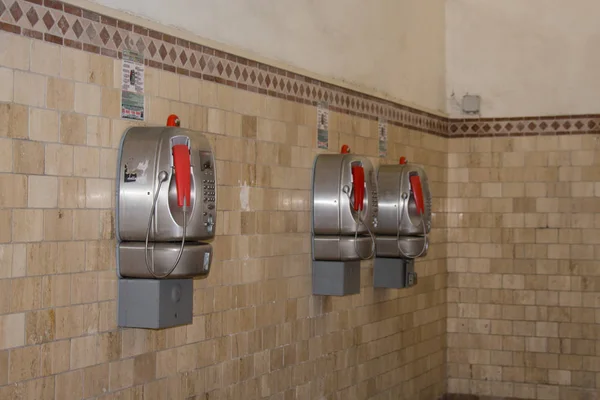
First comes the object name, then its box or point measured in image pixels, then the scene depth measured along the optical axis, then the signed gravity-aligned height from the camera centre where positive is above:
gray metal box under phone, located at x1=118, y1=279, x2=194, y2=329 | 4.50 -0.39
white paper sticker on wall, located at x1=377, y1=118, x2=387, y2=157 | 7.59 +0.73
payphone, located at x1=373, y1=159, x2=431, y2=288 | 7.25 +0.03
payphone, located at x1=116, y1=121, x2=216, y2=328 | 4.42 +0.03
